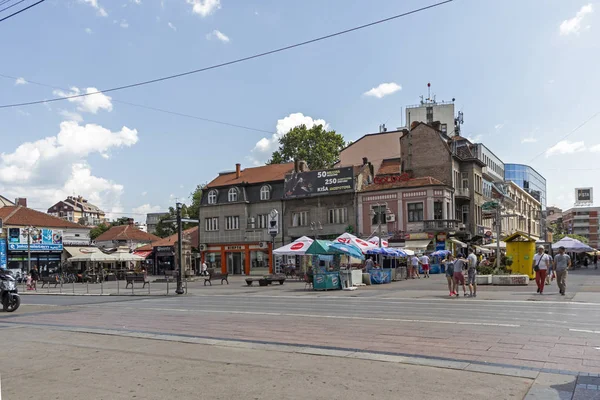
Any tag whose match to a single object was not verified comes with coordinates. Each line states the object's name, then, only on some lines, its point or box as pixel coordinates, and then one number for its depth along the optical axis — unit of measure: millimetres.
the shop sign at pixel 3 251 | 53344
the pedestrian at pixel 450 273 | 21375
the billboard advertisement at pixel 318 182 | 51641
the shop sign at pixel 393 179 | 51688
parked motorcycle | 18359
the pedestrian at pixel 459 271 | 20688
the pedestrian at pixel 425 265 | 39062
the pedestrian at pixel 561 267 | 19672
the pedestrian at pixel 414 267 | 37375
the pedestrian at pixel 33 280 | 37688
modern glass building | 108438
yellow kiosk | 28438
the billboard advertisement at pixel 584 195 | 120075
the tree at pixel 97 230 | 115750
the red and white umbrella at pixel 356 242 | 31017
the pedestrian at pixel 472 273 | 20375
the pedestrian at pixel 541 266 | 20344
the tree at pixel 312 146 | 69000
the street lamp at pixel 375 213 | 48953
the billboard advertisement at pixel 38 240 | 54578
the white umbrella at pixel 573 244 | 35825
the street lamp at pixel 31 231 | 50631
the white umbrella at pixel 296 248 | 31703
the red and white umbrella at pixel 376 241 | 39219
